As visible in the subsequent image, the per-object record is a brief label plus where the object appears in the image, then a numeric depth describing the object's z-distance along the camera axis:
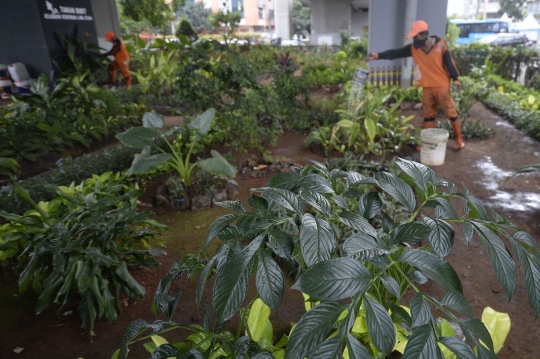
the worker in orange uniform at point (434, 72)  5.10
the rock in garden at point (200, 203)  3.78
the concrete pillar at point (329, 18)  25.52
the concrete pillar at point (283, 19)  30.56
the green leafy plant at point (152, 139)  3.35
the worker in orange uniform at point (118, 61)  9.12
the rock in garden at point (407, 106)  7.82
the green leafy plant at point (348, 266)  0.80
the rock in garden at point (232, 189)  3.98
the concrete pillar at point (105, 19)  10.60
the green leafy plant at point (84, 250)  2.16
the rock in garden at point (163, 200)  3.84
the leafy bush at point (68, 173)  3.26
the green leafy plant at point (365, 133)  4.92
